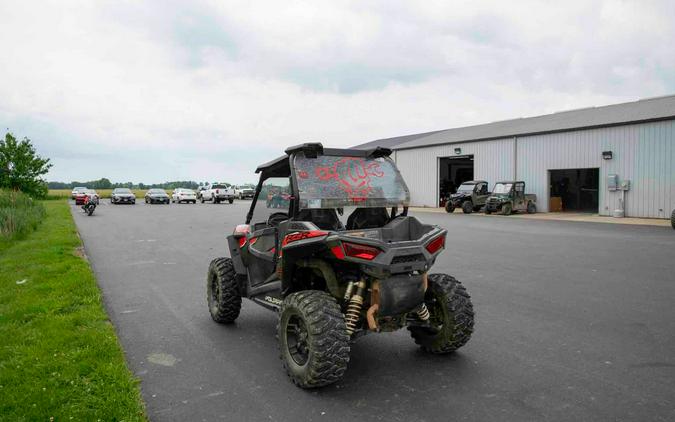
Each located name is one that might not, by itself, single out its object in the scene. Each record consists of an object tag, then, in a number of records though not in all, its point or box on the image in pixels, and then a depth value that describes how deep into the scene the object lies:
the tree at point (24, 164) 42.34
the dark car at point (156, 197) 46.44
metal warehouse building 24.36
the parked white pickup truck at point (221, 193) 47.41
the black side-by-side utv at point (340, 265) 4.12
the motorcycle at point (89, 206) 28.50
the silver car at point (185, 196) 48.06
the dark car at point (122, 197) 44.06
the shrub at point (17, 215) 14.70
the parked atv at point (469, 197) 29.70
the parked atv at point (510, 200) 27.94
